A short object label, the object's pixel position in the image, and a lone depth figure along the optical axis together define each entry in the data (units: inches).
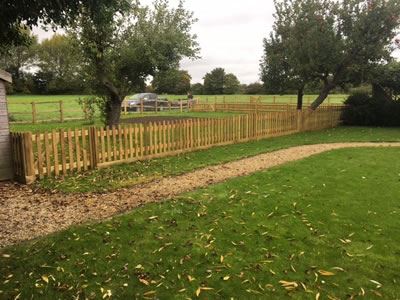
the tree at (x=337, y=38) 750.5
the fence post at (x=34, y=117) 896.9
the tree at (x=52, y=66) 2674.7
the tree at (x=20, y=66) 2630.4
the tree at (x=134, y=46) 534.9
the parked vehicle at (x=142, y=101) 1316.2
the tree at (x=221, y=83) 3014.3
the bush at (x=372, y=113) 840.3
